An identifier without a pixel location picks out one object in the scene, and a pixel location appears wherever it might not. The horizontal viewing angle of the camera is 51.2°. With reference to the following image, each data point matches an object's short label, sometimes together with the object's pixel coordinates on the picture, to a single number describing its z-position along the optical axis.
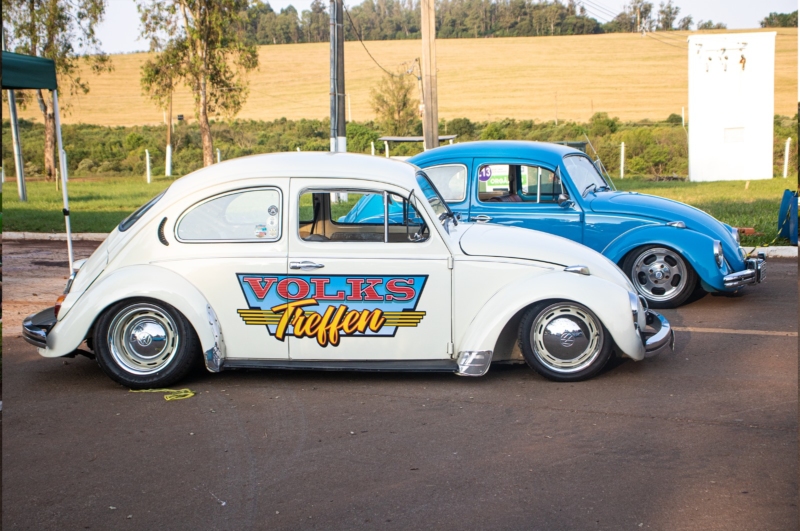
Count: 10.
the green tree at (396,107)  50.66
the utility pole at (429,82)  20.12
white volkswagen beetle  5.91
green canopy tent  9.08
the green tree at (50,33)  31.78
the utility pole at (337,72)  19.22
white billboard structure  30.97
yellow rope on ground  5.88
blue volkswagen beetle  8.64
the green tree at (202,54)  36.03
